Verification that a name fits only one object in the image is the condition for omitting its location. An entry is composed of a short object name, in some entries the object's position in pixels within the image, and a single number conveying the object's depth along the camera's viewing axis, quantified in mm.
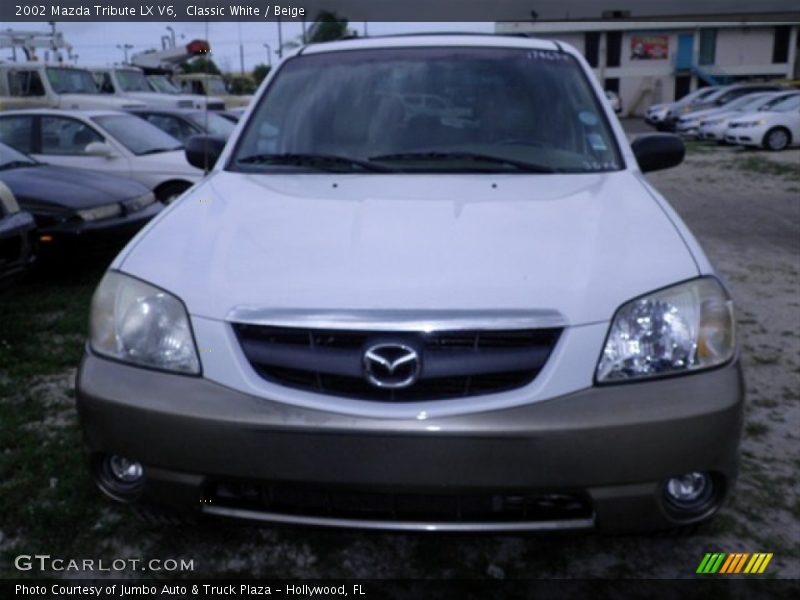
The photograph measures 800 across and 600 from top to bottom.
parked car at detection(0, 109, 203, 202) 8602
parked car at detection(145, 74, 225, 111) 17234
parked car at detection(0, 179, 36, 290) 4926
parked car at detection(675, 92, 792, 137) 22095
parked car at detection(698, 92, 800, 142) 20859
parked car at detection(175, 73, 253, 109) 20892
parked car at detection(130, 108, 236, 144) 11622
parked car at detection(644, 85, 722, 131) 29328
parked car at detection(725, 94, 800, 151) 19109
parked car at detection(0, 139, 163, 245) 6164
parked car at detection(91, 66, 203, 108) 17469
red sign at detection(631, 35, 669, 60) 52156
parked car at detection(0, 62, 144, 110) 15703
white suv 2082
